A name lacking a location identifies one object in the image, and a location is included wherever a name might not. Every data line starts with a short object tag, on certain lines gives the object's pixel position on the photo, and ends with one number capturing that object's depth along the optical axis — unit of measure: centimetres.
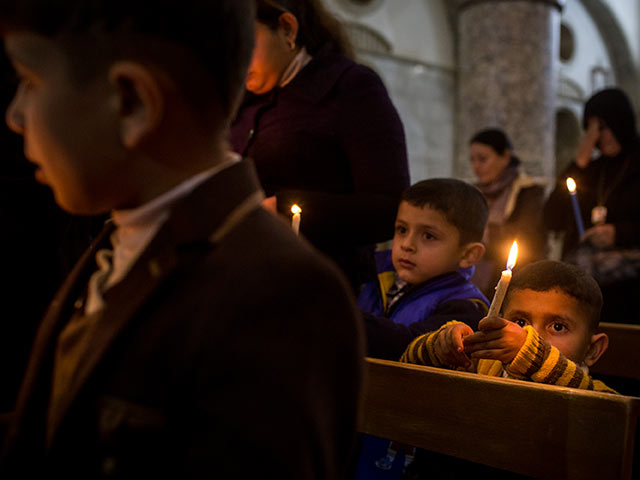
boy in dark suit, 69
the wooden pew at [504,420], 122
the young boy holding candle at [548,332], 170
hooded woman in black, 339
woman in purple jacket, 198
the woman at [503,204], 433
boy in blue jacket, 238
